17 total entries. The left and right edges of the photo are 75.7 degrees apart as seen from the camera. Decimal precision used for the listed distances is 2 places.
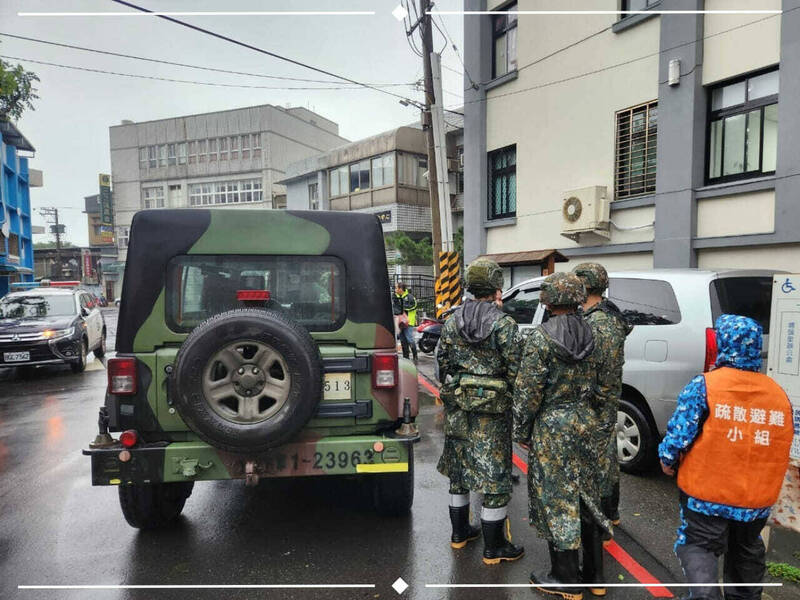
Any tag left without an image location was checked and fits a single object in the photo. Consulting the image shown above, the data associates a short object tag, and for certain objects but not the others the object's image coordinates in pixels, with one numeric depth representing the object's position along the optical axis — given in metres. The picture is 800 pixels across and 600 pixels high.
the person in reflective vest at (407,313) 10.59
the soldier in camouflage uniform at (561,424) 2.77
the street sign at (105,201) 45.69
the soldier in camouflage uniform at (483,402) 3.11
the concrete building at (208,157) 42.06
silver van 4.07
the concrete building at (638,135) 8.20
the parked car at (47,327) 9.45
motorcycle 11.97
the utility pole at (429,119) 12.03
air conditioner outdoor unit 10.43
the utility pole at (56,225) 53.31
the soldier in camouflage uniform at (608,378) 3.14
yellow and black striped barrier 11.64
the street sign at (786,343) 3.07
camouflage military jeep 3.01
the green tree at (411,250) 19.29
